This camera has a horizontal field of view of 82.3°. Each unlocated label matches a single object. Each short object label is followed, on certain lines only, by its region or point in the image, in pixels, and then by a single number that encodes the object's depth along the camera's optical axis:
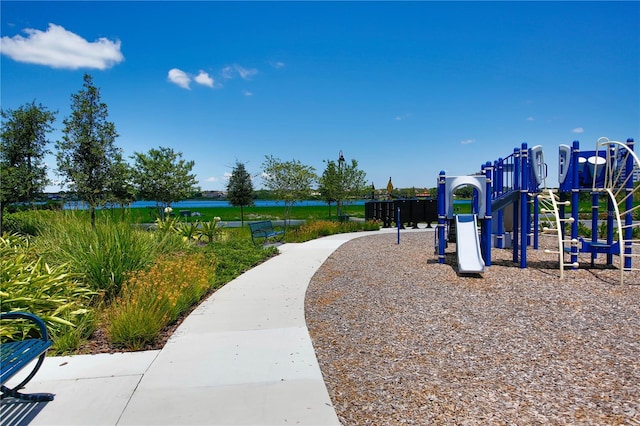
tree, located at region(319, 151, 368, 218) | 21.52
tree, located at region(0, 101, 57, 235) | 10.70
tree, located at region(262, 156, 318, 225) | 18.78
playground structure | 8.59
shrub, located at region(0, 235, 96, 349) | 4.26
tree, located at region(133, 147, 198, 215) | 15.91
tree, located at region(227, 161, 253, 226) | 22.88
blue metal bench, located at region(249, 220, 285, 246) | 12.09
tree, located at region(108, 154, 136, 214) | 11.94
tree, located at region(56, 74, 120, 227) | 11.34
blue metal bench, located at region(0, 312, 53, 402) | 2.81
